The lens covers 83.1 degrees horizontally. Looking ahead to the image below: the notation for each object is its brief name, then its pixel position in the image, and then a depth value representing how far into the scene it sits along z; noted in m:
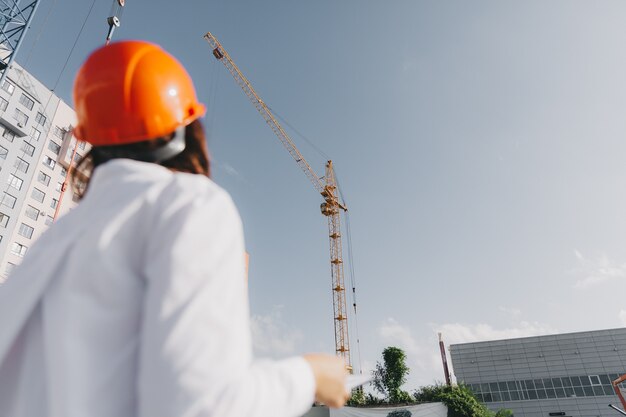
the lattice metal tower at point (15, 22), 21.95
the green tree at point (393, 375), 29.56
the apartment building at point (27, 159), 31.08
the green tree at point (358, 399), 29.12
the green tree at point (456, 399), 24.75
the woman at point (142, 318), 0.53
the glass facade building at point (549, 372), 35.75
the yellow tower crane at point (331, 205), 44.59
